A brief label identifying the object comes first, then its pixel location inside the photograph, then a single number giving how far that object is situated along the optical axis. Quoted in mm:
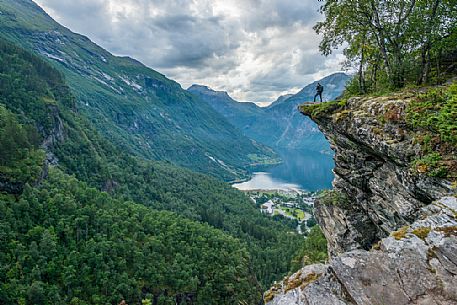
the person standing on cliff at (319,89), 21047
